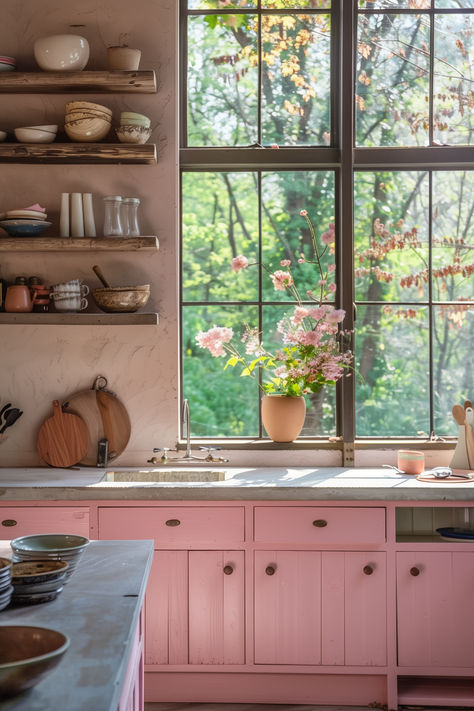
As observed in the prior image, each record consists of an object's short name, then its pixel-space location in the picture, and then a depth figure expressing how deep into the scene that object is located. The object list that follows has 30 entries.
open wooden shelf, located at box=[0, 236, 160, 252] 3.88
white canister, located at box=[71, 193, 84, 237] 3.97
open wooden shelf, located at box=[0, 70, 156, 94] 3.90
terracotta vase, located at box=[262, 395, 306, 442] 4.06
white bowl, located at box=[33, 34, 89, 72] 3.91
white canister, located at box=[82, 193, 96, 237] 4.00
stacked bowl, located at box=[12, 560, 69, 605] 1.89
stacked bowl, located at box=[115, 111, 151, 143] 3.90
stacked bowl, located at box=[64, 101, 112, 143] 3.90
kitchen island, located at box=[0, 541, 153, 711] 1.37
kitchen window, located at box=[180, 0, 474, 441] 4.23
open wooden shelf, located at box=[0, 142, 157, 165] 3.90
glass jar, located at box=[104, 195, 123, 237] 3.98
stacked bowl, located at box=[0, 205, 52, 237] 3.89
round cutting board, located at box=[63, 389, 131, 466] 4.09
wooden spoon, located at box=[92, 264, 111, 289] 3.91
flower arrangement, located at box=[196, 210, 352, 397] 3.98
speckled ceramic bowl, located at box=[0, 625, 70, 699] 1.44
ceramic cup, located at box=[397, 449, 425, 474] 3.88
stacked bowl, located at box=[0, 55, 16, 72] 3.96
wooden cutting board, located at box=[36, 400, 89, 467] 4.04
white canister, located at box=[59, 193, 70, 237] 3.97
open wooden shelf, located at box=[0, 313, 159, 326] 3.87
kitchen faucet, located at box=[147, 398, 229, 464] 4.00
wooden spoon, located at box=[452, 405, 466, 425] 3.99
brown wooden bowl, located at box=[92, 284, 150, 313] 3.88
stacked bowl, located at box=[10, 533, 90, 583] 2.04
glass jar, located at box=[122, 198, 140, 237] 4.01
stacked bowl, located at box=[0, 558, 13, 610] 1.79
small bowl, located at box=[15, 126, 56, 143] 3.93
